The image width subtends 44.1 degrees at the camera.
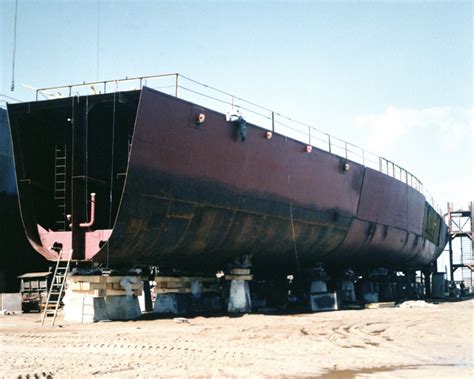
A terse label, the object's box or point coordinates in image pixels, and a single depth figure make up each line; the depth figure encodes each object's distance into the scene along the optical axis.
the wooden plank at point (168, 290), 18.83
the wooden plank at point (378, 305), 24.64
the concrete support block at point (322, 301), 23.20
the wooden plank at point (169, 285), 18.80
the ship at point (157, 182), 15.09
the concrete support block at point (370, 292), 30.03
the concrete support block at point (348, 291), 26.66
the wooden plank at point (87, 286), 15.28
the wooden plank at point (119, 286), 15.77
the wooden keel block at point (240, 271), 19.44
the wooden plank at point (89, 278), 15.35
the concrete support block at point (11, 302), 21.45
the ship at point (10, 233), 25.16
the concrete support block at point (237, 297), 19.47
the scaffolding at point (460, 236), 50.91
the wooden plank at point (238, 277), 19.47
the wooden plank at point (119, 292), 15.73
